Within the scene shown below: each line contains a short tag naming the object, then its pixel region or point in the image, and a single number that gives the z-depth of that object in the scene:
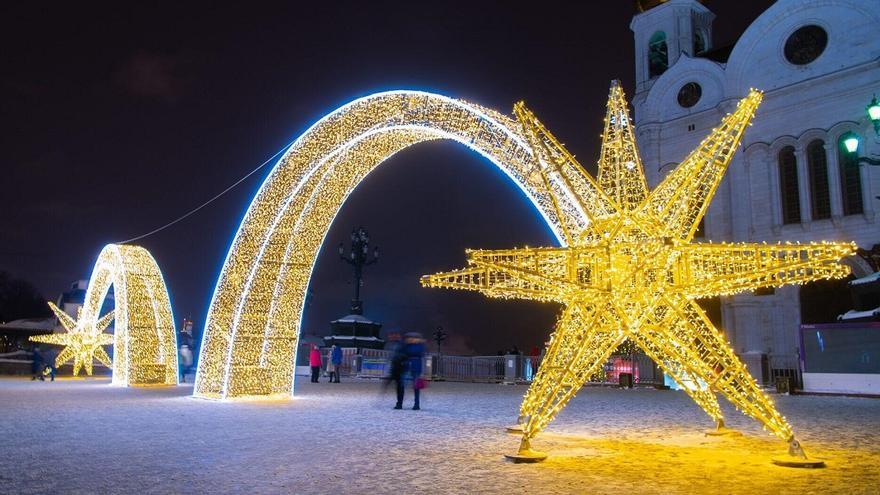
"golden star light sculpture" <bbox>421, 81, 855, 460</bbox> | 7.93
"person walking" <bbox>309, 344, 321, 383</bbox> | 22.95
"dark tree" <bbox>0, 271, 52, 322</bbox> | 61.84
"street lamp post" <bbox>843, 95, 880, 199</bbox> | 14.88
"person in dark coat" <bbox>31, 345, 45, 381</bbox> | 26.59
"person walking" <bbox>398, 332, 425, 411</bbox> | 13.95
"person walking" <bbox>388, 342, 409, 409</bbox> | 13.89
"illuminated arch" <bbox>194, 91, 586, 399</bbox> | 14.19
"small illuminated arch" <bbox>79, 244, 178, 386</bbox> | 21.03
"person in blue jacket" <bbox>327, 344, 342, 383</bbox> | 24.03
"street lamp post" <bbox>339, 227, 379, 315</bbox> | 35.31
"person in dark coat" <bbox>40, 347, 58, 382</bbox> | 26.41
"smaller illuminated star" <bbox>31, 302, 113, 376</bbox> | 28.34
